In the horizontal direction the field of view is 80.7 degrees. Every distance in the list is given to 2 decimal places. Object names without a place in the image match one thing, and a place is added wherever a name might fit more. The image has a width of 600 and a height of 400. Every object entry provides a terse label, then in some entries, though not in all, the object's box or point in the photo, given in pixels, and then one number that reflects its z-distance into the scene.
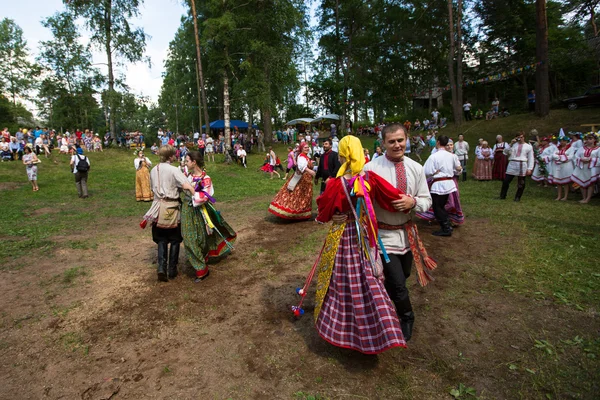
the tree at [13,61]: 38.25
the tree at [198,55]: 19.68
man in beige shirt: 4.75
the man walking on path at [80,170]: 11.79
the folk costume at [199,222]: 4.94
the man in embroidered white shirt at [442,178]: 6.30
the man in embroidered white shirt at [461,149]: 13.36
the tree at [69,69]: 21.61
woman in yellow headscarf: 2.82
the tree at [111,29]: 20.67
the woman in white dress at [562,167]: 9.84
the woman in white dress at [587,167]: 9.07
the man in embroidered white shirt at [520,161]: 8.46
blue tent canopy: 34.00
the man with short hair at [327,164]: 7.32
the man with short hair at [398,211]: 3.00
